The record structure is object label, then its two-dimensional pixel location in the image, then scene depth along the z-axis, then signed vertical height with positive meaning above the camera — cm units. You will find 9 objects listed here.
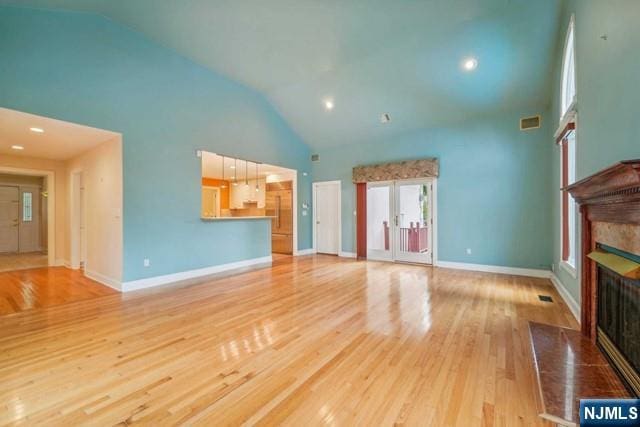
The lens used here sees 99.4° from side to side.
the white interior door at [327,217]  756 -11
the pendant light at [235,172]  661 +121
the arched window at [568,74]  319 +183
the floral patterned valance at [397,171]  587 +98
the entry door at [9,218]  788 -10
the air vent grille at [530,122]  488 +164
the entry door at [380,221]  654 -20
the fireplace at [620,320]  156 -72
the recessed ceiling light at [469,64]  431 +240
